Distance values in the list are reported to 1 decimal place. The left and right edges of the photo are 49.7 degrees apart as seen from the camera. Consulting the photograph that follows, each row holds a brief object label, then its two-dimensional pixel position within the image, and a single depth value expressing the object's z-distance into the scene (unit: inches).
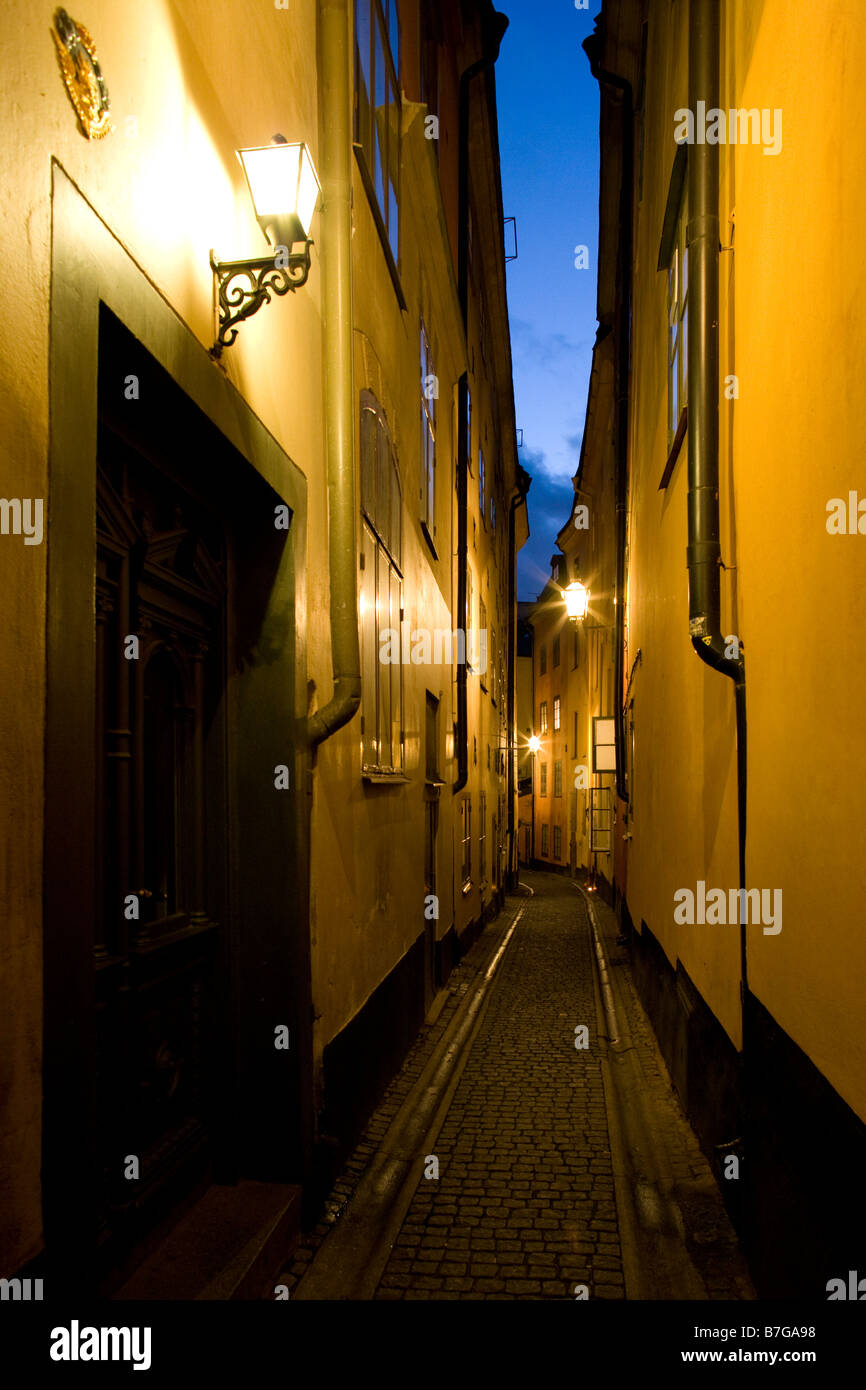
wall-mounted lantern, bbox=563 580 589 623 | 744.3
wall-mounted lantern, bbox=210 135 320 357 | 144.0
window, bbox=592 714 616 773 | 725.3
